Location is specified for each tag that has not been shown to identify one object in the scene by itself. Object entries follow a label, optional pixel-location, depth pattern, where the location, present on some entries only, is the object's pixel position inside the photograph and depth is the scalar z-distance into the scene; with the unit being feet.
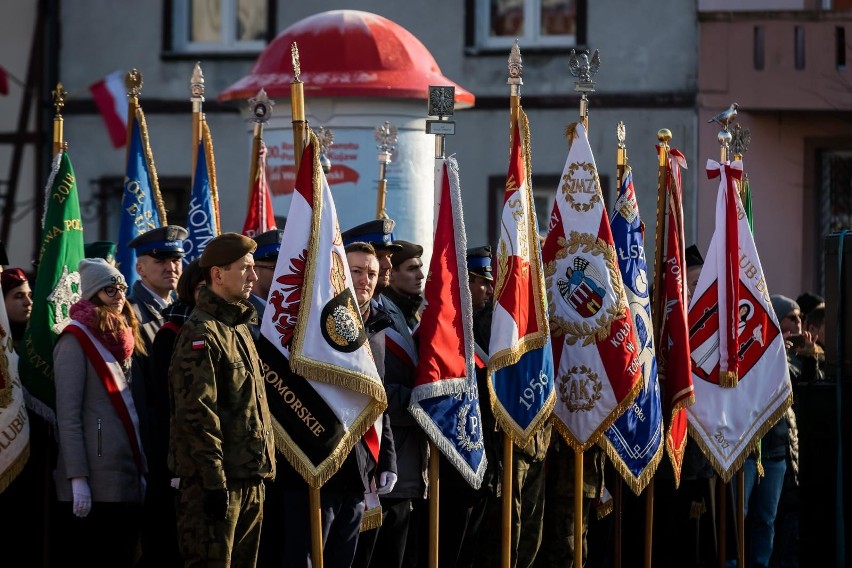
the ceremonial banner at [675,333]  61.43
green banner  52.80
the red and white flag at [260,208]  65.17
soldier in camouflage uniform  43.55
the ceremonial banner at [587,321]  58.73
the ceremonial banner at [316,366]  48.21
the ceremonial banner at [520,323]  54.94
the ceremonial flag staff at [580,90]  57.39
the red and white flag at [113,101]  120.46
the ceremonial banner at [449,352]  51.80
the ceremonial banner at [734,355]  63.07
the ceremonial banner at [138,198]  63.37
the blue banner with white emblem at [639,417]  59.38
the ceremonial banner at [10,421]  49.59
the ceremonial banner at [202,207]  64.52
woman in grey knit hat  49.14
